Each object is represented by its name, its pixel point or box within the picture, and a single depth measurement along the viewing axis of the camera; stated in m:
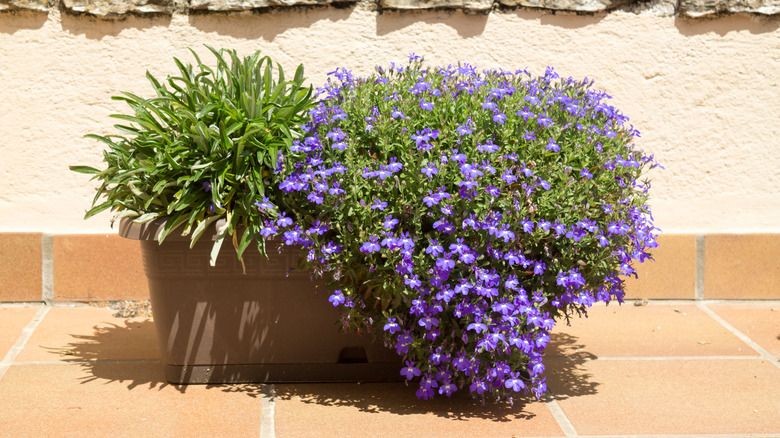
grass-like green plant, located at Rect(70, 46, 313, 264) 2.93
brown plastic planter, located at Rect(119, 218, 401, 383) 3.06
